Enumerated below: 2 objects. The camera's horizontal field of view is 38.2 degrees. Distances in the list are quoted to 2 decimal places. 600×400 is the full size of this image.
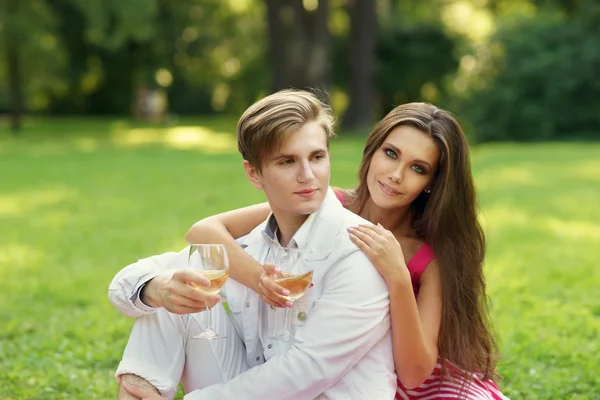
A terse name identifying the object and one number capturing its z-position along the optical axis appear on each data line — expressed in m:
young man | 2.98
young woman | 3.45
